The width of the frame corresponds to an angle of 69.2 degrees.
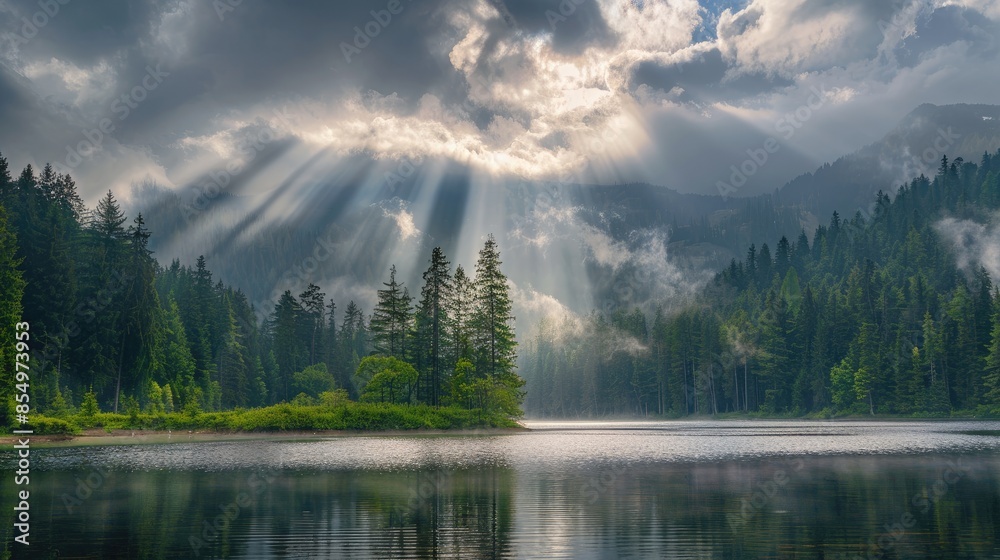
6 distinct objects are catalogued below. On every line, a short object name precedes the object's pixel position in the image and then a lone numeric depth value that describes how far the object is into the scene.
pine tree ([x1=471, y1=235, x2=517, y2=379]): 107.62
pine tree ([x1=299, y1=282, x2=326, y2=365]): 174.88
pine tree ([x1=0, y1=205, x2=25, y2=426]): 67.00
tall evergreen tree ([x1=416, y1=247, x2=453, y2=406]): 108.50
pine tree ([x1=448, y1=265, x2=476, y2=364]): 108.50
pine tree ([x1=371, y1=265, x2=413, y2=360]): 113.88
